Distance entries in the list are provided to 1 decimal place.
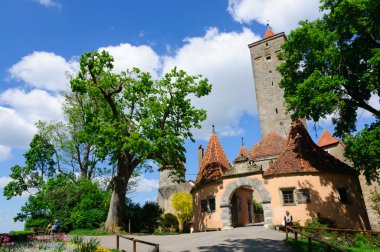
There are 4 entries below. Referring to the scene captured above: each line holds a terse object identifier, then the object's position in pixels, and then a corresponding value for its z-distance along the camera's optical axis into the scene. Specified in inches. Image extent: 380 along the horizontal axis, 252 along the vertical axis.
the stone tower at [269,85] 1502.2
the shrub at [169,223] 1164.4
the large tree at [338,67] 659.4
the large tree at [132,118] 789.9
